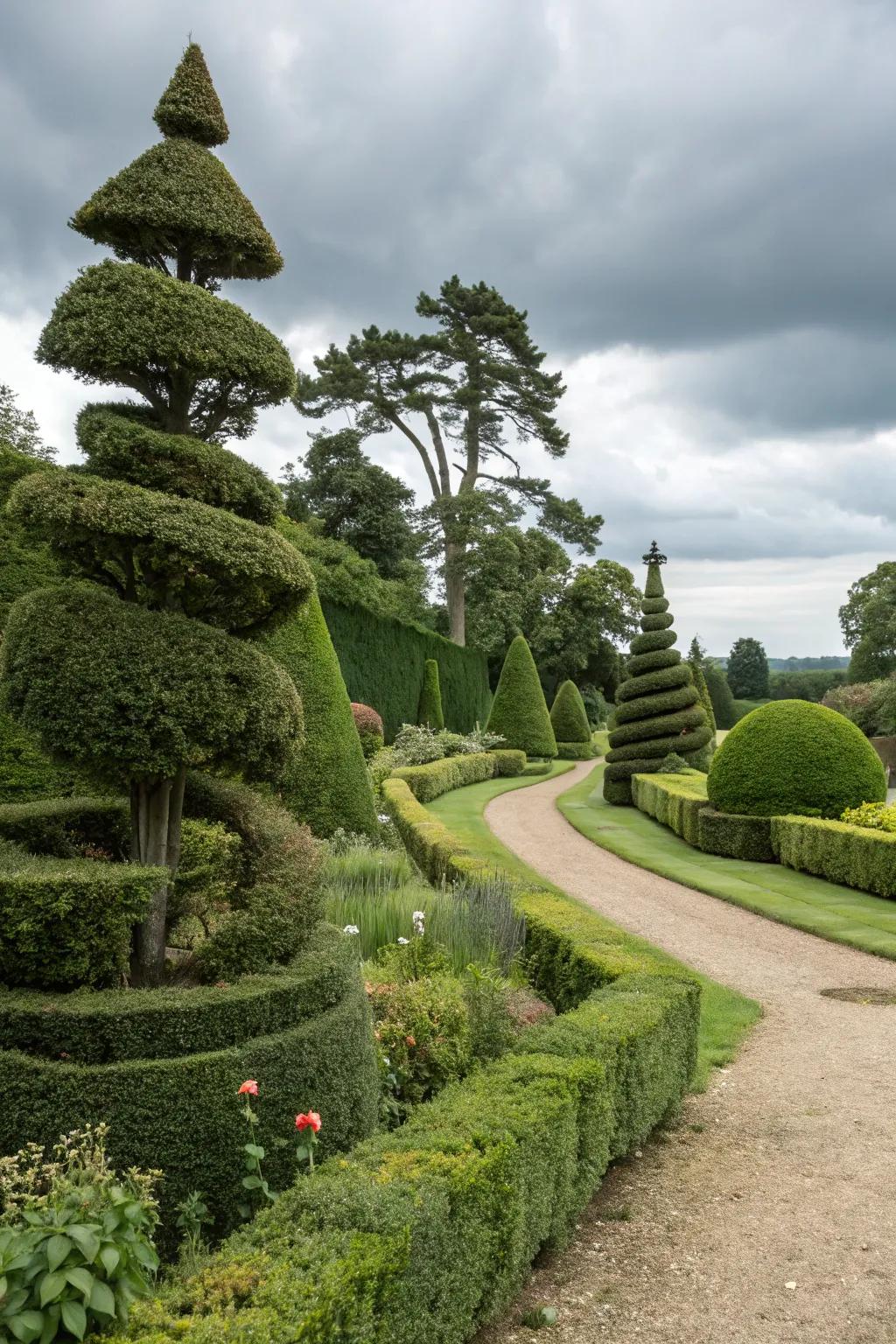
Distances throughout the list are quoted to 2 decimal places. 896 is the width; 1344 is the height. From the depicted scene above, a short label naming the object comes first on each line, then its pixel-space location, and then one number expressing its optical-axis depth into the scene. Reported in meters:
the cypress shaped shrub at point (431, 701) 27.19
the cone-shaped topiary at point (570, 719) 35.88
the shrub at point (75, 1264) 2.29
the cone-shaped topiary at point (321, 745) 10.26
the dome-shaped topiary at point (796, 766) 13.60
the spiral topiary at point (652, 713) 20.48
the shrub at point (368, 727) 20.22
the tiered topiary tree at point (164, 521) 4.59
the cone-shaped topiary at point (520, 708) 29.56
